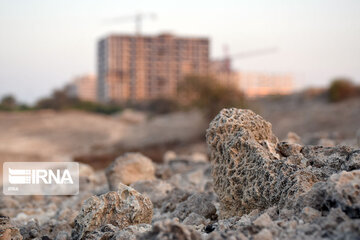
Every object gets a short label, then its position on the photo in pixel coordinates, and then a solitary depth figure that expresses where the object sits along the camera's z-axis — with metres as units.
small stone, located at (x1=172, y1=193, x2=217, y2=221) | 5.05
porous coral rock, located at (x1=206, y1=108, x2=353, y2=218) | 4.00
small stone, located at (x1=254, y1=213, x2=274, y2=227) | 3.26
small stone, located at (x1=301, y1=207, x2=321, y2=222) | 3.27
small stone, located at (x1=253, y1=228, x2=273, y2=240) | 3.07
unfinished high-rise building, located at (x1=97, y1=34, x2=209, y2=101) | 79.31
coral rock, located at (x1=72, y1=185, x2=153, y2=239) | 4.36
